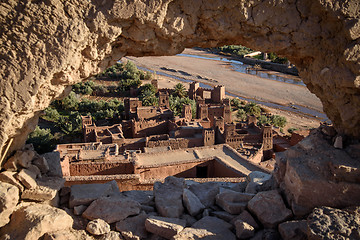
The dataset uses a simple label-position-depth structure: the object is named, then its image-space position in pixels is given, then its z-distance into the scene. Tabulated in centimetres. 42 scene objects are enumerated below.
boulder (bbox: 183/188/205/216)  577
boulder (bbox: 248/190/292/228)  522
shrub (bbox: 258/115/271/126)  3309
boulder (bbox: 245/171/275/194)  645
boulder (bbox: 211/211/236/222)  558
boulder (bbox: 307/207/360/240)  427
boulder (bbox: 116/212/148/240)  521
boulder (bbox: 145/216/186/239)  514
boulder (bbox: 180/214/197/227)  554
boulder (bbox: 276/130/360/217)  502
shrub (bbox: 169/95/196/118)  3401
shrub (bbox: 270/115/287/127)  3432
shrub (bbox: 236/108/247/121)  3558
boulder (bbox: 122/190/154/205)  623
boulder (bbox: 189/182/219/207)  623
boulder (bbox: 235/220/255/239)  504
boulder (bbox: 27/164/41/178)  557
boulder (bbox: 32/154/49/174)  580
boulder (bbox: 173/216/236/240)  502
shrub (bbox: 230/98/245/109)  4060
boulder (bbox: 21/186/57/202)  528
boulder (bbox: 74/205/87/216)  553
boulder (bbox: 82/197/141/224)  543
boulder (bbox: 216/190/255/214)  569
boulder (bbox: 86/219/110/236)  505
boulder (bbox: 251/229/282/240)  494
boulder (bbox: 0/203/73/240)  474
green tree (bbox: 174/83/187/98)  4012
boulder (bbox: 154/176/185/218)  568
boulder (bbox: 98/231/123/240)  505
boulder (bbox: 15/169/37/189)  523
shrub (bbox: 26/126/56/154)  2360
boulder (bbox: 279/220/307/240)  473
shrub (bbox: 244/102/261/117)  3791
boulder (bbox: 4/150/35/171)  533
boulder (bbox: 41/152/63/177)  602
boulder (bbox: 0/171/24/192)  514
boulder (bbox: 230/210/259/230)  524
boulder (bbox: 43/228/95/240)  472
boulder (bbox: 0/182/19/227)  496
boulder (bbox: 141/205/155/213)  596
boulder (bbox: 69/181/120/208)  570
